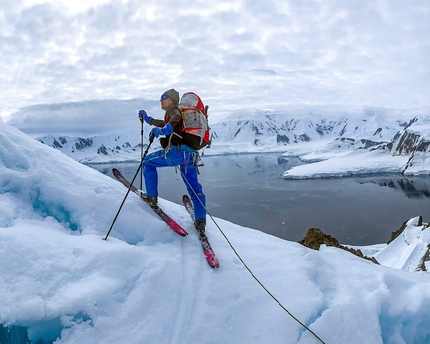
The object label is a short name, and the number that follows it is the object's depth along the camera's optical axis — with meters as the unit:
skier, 4.04
